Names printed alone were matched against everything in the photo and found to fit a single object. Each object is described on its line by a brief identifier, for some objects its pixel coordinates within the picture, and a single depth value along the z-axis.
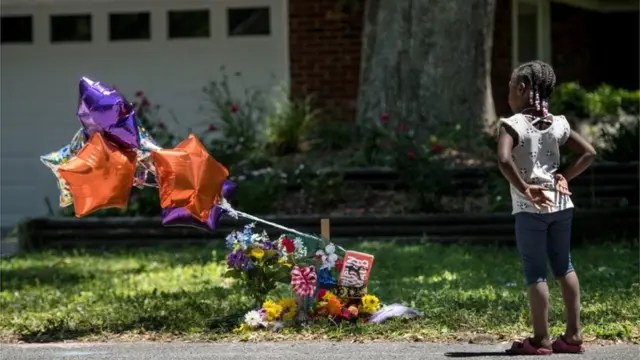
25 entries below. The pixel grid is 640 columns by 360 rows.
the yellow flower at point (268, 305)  13.53
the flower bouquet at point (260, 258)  13.68
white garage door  27.55
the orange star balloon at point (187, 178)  13.24
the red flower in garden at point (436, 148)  22.47
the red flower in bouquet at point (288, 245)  13.73
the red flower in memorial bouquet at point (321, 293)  13.55
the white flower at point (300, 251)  13.68
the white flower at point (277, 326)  13.43
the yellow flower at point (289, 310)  13.49
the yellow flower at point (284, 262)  13.66
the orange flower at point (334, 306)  13.42
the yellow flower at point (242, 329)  13.48
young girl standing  11.32
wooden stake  13.77
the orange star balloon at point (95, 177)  13.03
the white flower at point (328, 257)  13.60
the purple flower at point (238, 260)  13.70
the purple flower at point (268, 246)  13.76
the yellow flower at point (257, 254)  13.65
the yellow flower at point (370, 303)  13.53
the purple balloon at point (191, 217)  13.34
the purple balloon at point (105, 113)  13.11
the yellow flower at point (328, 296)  13.48
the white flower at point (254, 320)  13.49
